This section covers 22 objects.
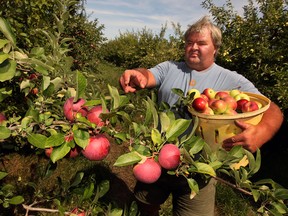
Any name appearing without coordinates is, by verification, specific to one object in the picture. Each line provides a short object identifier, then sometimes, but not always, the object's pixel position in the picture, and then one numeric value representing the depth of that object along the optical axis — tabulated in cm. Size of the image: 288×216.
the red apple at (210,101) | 170
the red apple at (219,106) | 162
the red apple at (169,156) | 84
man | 202
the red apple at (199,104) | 154
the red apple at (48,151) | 101
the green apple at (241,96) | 178
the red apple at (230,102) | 166
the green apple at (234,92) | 183
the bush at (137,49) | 851
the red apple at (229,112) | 159
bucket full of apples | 142
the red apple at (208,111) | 164
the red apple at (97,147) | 86
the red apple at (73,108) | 83
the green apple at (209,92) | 183
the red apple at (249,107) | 160
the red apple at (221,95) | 173
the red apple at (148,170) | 89
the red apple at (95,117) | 83
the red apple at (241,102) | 170
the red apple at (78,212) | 110
